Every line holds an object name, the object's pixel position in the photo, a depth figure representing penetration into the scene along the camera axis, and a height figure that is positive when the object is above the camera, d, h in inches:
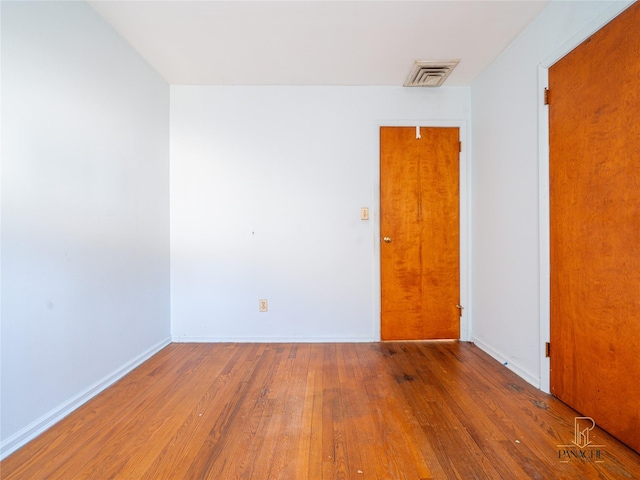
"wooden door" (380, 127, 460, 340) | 107.0 +3.8
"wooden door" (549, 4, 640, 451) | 51.4 +2.6
